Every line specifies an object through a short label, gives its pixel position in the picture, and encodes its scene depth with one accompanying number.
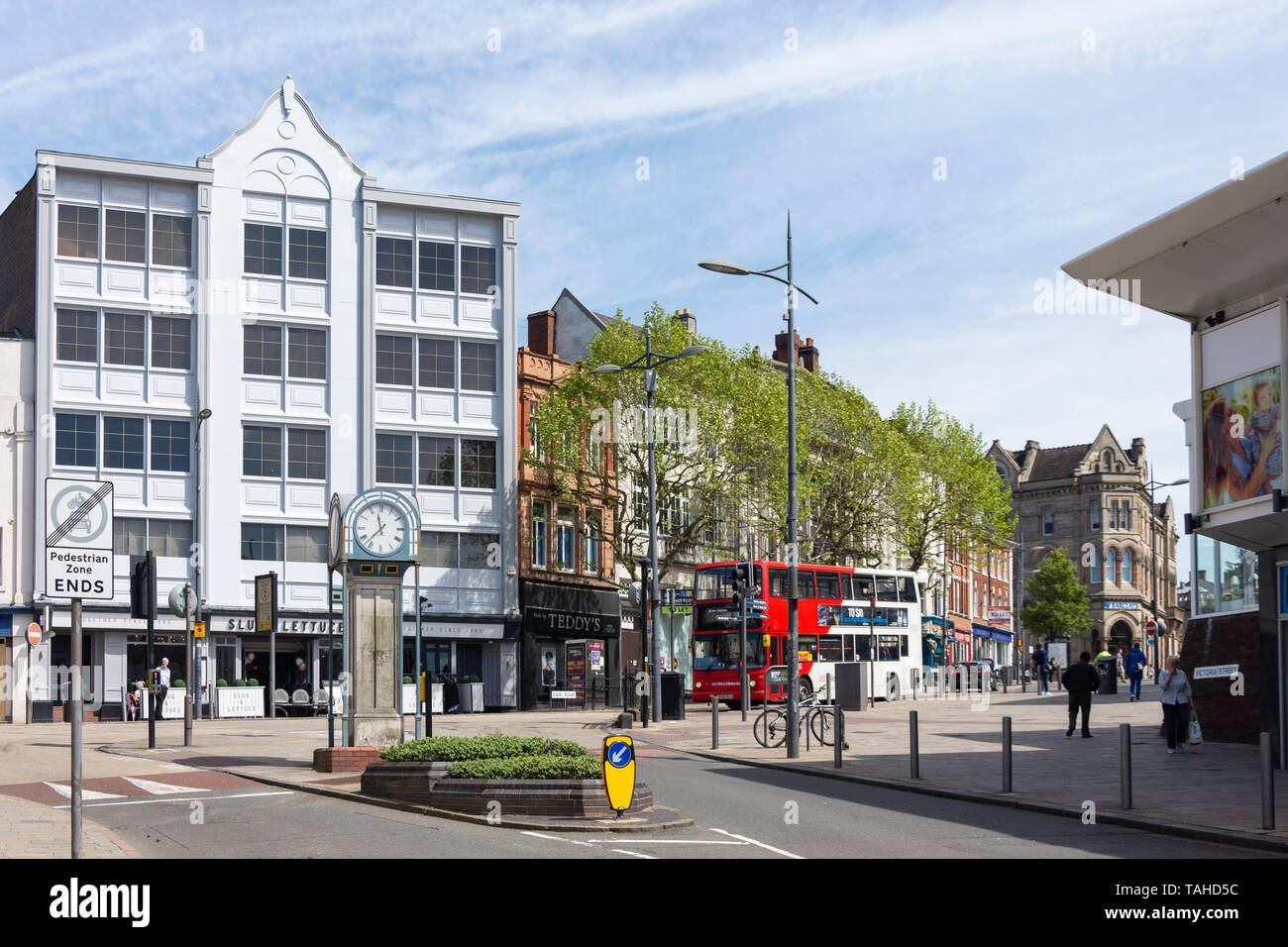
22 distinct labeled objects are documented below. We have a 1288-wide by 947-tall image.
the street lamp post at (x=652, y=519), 33.16
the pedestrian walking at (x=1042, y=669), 55.28
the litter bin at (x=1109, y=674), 46.91
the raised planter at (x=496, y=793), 14.60
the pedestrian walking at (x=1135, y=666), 42.41
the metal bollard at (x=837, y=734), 21.88
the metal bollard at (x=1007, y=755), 18.36
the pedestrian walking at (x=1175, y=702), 24.36
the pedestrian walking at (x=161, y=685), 39.85
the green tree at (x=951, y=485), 58.97
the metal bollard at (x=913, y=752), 19.97
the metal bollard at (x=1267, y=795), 14.16
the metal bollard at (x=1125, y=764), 16.22
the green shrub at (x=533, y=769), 14.95
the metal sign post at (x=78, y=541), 10.23
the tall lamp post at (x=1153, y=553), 89.94
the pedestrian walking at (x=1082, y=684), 26.88
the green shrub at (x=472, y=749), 16.53
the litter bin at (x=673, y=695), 33.91
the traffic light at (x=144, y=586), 24.86
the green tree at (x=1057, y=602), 84.06
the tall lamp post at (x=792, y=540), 23.98
